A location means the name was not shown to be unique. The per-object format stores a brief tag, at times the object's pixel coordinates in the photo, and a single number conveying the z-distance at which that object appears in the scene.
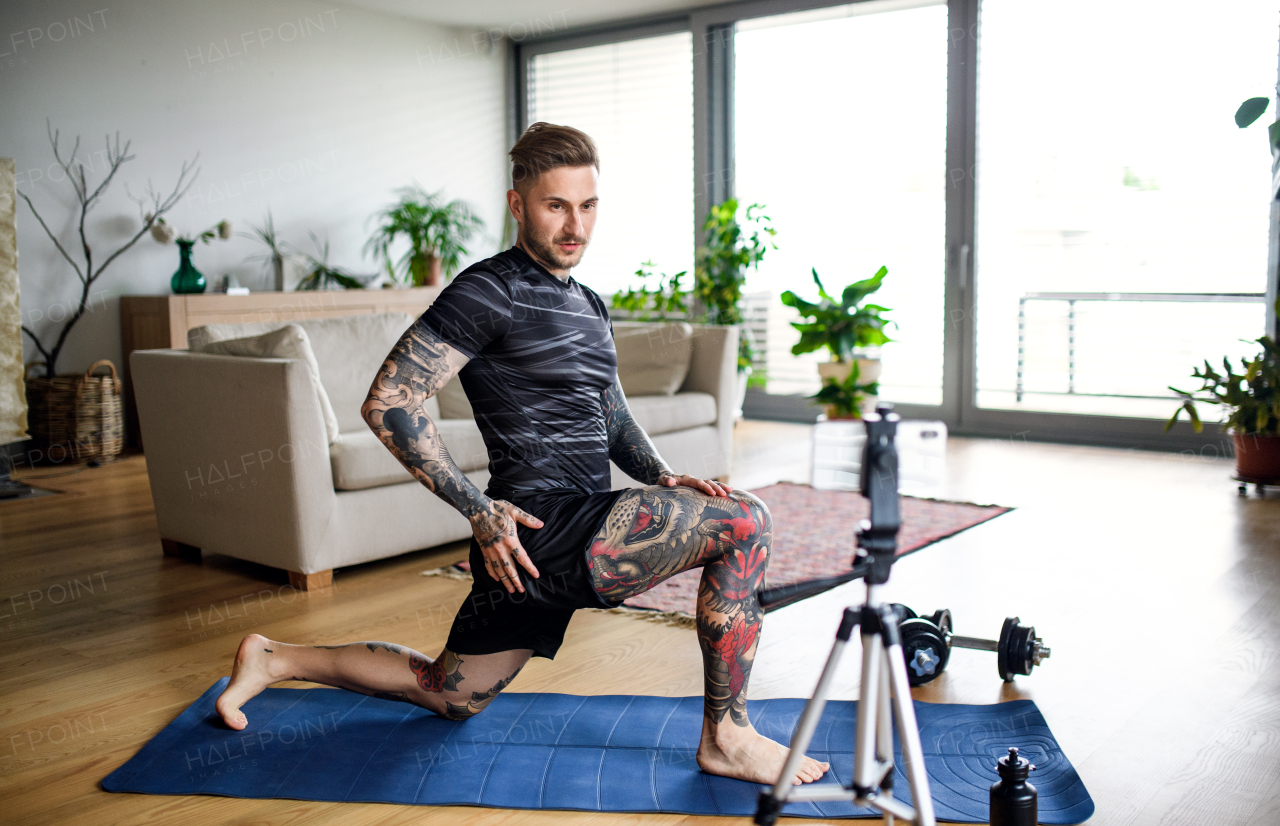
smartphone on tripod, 1.23
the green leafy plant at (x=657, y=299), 6.45
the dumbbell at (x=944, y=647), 2.23
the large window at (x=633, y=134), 7.00
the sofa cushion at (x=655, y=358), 4.52
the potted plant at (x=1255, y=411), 4.23
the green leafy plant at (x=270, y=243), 6.21
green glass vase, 5.61
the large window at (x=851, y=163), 6.01
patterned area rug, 3.02
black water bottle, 1.47
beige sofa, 3.07
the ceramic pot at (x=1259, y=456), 4.23
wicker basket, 5.24
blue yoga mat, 1.80
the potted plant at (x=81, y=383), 5.25
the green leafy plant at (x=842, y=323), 5.29
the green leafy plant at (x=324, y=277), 6.29
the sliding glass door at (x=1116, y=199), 5.05
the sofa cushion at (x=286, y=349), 3.19
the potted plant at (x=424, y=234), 6.66
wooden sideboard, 5.42
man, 1.66
